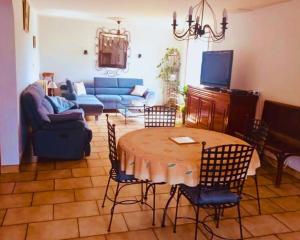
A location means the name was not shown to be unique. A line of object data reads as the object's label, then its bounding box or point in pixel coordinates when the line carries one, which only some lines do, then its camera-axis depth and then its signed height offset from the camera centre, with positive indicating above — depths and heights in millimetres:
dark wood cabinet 4484 -682
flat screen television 4844 -33
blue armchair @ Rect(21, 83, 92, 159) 3682 -965
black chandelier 2778 +397
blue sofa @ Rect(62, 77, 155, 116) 6617 -828
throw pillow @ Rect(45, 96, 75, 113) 4841 -815
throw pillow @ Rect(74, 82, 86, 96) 7186 -726
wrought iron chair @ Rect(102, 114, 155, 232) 2475 -912
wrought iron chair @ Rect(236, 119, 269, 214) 2873 -679
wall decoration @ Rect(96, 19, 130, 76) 7850 +300
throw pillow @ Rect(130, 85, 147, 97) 7711 -747
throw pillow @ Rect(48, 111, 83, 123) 3770 -767
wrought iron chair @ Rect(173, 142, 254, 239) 2059 -804
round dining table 2113 -703
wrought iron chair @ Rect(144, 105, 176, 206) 3573 -653
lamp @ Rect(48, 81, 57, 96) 6337 -603
